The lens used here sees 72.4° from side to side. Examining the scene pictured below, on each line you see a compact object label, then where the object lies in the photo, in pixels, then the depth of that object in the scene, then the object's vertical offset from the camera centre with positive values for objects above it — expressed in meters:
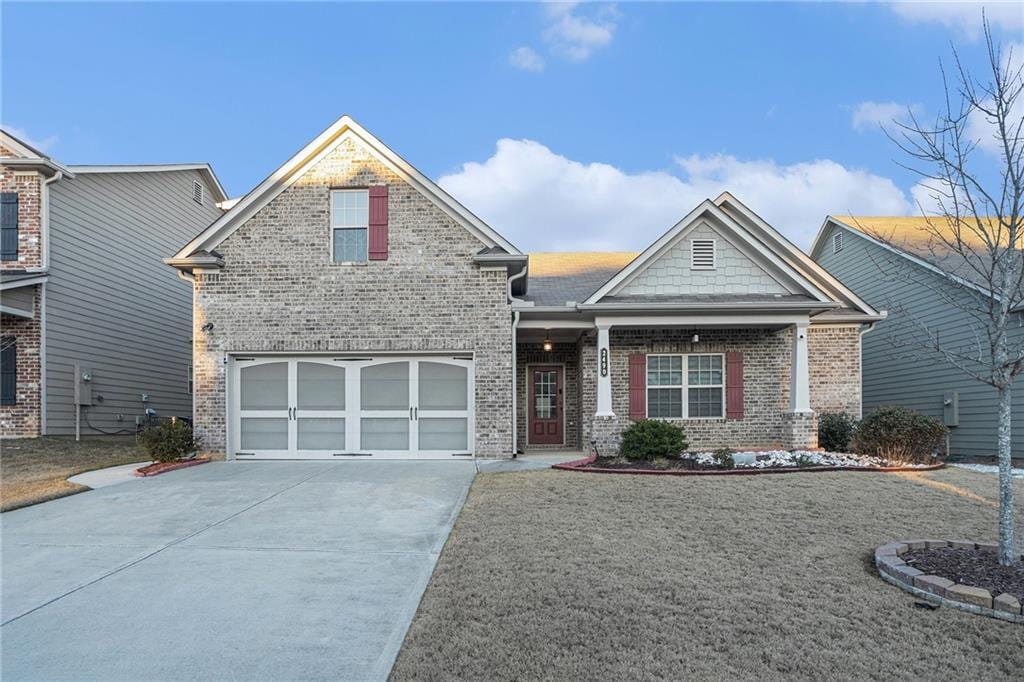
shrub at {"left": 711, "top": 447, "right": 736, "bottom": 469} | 11.55 -1.69
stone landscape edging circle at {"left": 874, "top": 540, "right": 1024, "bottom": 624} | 4.76 -1.69
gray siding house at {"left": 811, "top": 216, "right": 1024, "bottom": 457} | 15.25 +0.39
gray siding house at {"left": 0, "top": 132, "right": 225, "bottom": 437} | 14.45 +1.51
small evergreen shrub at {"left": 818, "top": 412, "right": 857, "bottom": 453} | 13.85 -1.46
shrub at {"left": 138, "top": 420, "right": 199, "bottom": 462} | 11.85 -1.39
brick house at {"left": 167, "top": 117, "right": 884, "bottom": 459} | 13.10 +0.82
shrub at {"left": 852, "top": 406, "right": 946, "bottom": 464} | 12.17 -1.35
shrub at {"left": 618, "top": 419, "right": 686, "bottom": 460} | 11.98 -1.42
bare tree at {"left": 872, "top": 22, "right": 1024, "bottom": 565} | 5.74 +0.80
